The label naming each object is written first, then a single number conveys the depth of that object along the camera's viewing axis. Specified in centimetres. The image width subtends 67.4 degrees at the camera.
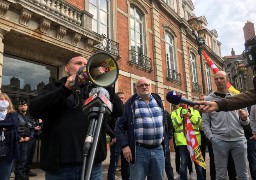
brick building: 535
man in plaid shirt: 260
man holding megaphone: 148
